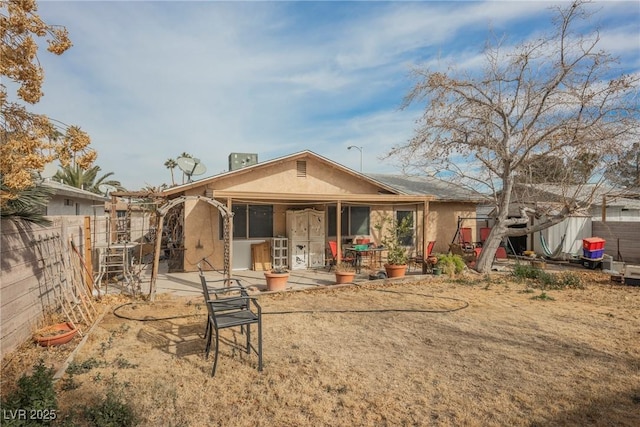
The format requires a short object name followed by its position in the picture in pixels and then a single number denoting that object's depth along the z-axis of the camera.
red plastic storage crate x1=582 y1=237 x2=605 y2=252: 13.33
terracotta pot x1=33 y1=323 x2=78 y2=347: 5.14
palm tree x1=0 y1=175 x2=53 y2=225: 4.83
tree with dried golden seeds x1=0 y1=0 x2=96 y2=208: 3.79
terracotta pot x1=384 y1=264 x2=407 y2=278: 10.81
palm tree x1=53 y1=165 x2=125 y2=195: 23.39
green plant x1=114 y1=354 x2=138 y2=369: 4.64
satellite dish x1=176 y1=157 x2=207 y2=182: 13.78
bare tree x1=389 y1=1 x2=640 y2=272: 10.74
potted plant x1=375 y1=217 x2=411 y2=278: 10.86
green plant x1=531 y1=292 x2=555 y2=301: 8.59
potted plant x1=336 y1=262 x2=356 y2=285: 9.98
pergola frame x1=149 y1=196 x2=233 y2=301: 8.00
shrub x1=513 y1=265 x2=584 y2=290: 10.16
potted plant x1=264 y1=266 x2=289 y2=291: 9.07
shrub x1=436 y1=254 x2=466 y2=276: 11.41
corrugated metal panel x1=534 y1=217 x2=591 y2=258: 15.94
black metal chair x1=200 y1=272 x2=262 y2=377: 4.60
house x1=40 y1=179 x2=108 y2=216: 13.68
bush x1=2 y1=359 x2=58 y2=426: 2.97
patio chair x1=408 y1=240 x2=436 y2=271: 12.65
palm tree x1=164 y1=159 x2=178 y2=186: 41.22
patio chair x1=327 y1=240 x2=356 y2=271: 12.00
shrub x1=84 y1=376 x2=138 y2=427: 3.26
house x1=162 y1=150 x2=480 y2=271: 11.79
